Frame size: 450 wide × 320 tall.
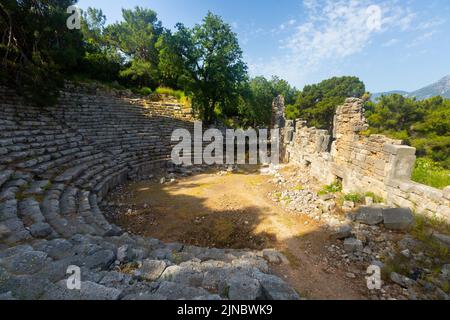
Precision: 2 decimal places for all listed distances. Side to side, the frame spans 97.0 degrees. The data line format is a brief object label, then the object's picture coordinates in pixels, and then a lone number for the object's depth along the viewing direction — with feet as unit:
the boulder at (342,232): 14.20
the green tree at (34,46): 25.03
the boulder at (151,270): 8.07
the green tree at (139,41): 67.18
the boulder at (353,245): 12.91
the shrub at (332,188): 23.34
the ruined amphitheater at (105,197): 7.19
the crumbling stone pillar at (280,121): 45.47
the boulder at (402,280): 9.51
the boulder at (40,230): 10.52
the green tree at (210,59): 48.06
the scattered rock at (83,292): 5.98
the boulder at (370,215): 14.83
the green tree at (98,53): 60.39
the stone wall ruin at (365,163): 14.33
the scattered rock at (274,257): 12.13
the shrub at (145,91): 63.69
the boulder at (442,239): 11.21
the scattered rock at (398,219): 13.65
